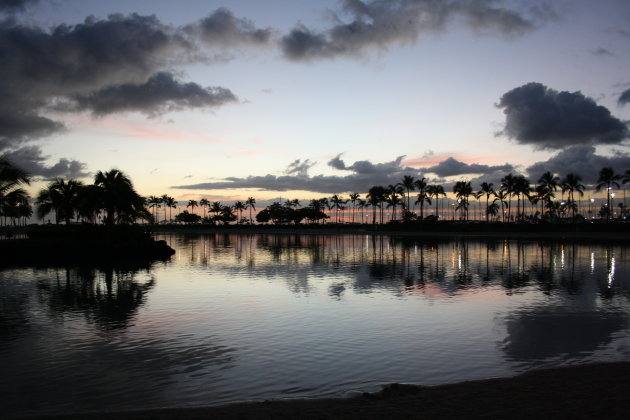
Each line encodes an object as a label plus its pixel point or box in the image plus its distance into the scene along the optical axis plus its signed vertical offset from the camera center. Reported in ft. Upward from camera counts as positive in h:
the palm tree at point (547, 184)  444.14 +19.25
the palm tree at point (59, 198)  180.75 +5.92
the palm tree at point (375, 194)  555.69 +15.75
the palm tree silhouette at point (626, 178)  378.53 +20.08
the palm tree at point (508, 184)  454.40 +20.64
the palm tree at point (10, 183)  110.52 +7.36
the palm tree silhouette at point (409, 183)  506.07 +25.55
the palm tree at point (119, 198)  156.04 +4.68
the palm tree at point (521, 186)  449.06 +18.02
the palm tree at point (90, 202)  154.61 +3.50
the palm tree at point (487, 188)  521.65 +19.31
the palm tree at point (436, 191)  536.01 +17.73
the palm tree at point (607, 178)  389.80 +20.57
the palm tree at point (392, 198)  539.70 +11.01
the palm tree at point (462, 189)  526.16 +18.86
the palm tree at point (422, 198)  517.14 +9.65
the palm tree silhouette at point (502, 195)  461.37 +10.03
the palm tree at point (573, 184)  440.04 +18.87
